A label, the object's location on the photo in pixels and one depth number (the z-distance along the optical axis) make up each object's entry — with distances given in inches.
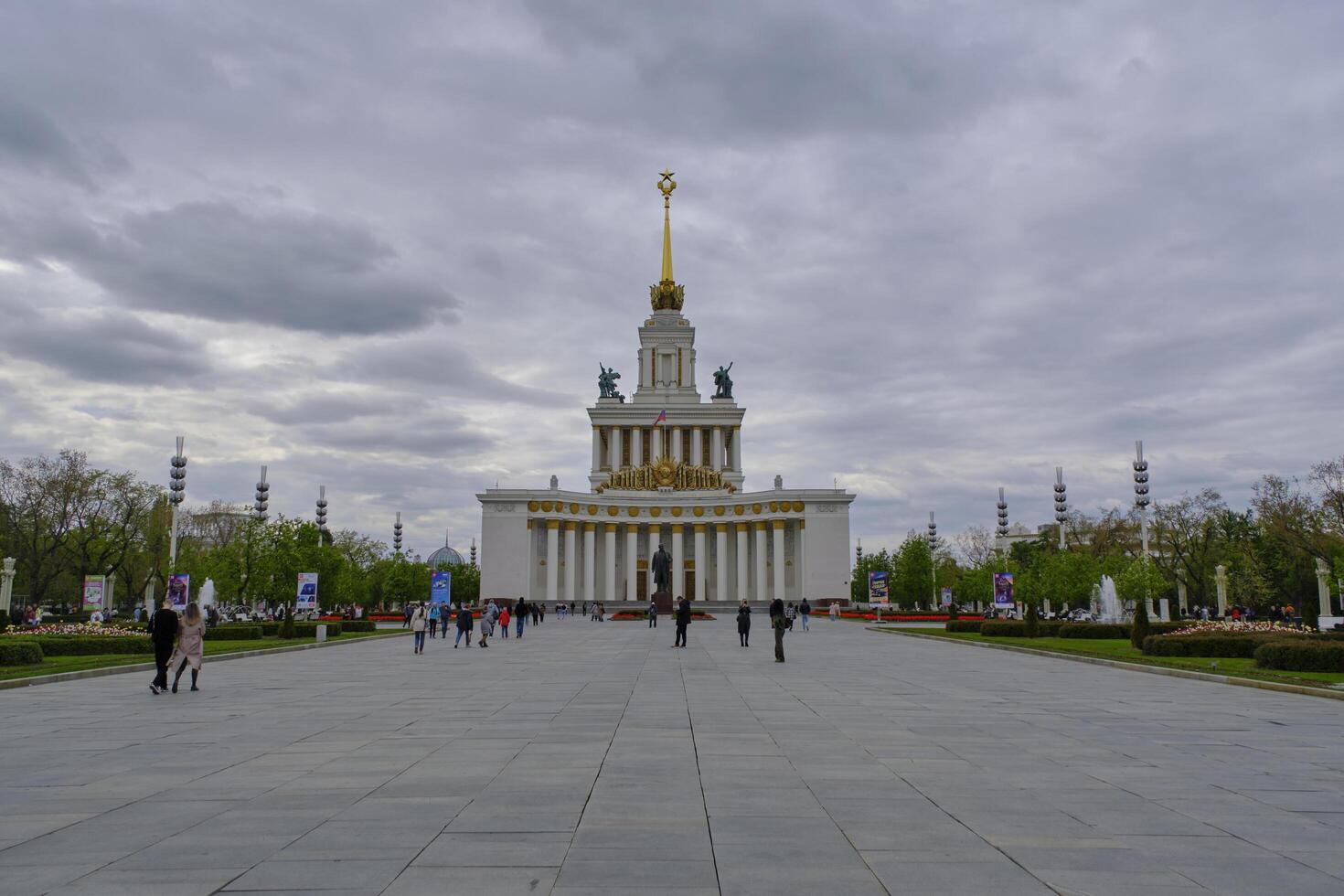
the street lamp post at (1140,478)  2342.5
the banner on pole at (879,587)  2439.7
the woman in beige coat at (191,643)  738.2
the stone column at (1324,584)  2044.8
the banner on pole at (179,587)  1801.2
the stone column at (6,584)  1766.0
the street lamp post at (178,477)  2169.0
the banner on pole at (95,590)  1736.0
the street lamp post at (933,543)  3726.9
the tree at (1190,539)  3186.5
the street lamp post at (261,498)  2696.9
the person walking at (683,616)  1307.8
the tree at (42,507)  2615.7
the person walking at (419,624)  1272.1
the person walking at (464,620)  1381.6
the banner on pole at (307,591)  1804.9
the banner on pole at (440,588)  2142.0
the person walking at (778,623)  1039.0
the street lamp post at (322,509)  3287.4
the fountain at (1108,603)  2844.5
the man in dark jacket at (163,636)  716.0
